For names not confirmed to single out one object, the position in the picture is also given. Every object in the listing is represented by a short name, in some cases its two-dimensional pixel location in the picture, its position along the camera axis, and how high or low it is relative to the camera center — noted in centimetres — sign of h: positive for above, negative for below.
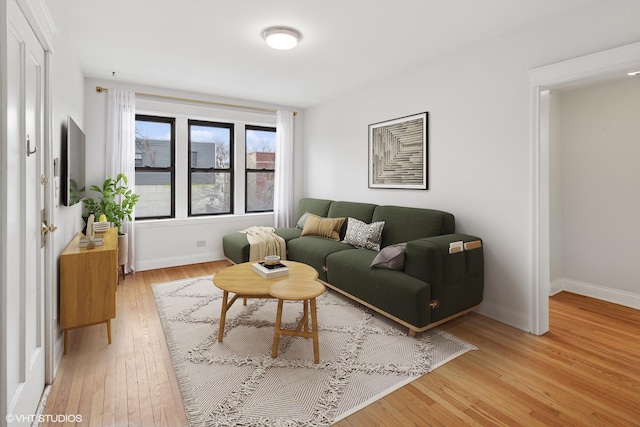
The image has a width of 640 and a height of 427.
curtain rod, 418 +155
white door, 138 -9
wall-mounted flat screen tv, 258 +38
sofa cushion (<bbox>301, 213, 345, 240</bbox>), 421 -25
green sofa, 258 -55
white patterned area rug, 180 -105
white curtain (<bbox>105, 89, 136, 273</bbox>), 421 +88
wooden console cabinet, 231 -57
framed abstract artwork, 361 +66
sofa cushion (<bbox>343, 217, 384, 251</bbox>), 363 -30
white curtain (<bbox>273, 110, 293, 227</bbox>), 549 +66
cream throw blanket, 417 -48
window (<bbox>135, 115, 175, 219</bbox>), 465 +59
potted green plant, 396 +6
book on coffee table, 267 -51
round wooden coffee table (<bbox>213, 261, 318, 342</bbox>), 241 -57
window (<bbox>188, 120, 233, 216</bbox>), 500 +62
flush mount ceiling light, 277 +147
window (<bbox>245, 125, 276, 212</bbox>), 547 +70
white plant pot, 406 -51
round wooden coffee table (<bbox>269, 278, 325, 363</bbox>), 225 -60
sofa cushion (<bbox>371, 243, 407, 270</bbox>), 282 -43
